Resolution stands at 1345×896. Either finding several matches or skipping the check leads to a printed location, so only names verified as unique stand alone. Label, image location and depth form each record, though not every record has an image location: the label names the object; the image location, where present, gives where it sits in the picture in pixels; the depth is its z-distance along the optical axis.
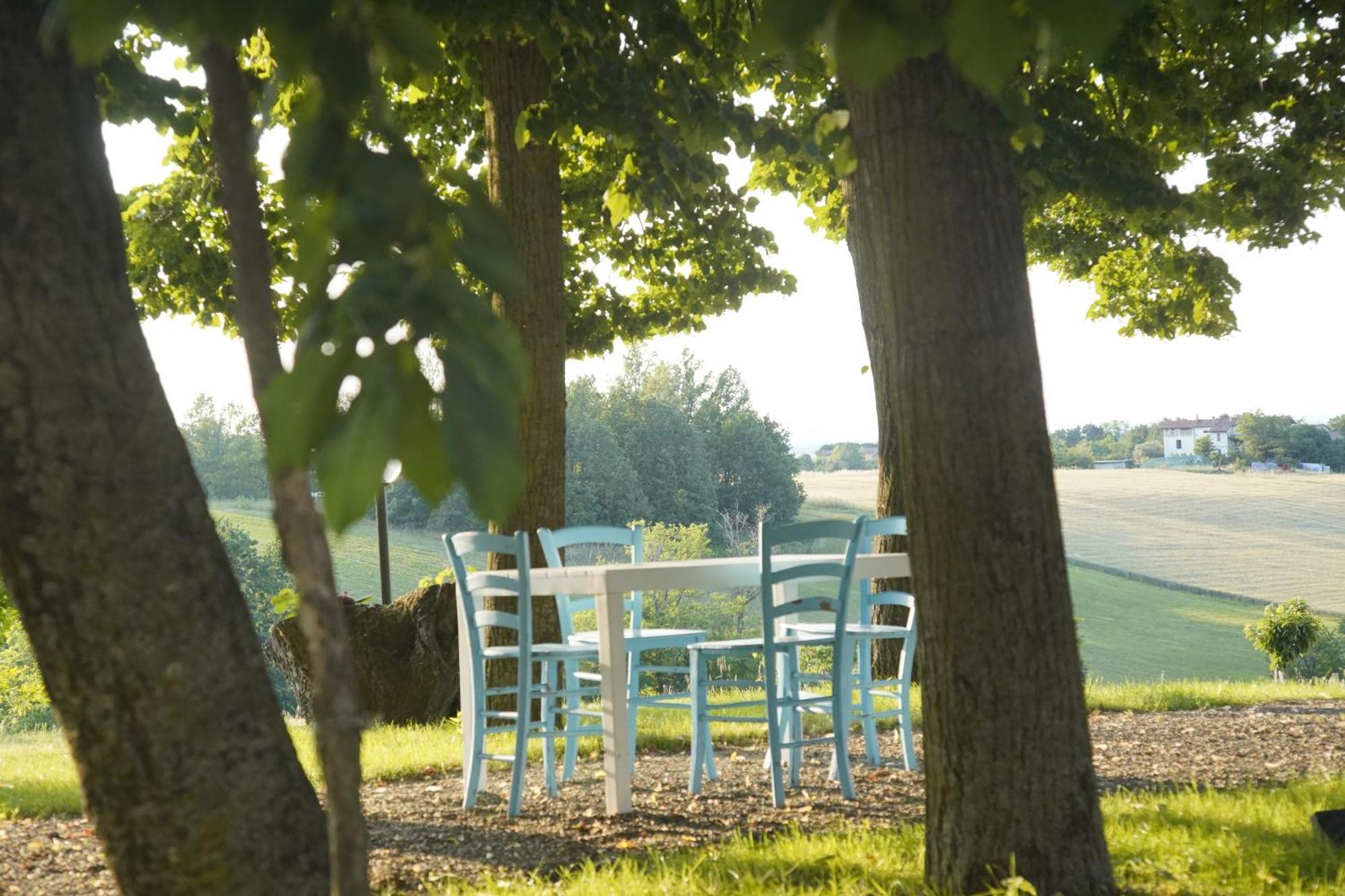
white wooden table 9.96
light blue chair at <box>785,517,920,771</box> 11.62
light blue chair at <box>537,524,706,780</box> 11.59
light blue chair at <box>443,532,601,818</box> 10.27
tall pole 19.08
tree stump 17.48
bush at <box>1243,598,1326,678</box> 28.50
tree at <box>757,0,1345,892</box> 2.37
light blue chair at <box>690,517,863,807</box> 10.15
